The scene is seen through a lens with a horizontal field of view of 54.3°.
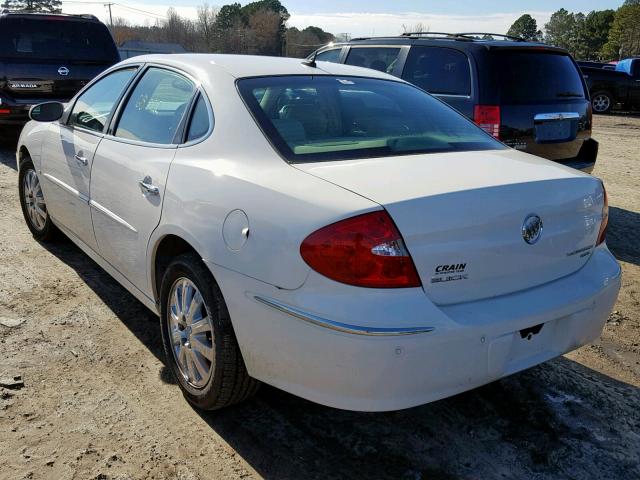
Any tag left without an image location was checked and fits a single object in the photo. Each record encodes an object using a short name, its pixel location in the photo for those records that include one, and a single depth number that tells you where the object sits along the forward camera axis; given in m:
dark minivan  5.59
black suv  9.03
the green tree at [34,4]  93.69
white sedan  2.20
